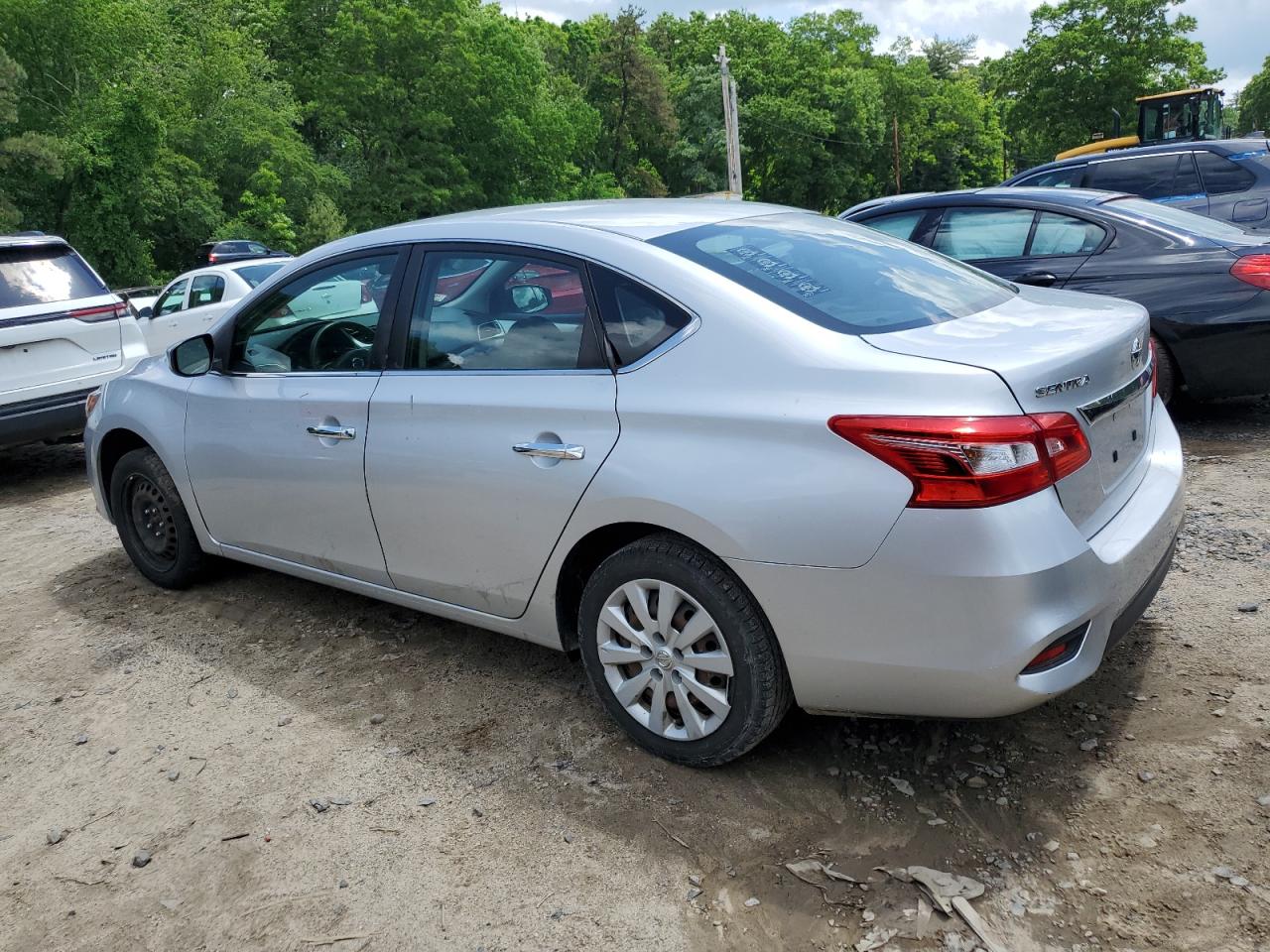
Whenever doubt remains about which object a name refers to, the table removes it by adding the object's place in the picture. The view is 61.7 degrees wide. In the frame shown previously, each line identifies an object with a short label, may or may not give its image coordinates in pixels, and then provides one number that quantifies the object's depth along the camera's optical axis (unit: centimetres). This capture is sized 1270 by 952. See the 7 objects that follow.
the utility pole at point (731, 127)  4466
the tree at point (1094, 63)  4881
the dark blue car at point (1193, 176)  978
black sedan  575
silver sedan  255
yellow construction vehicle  2477
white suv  725
